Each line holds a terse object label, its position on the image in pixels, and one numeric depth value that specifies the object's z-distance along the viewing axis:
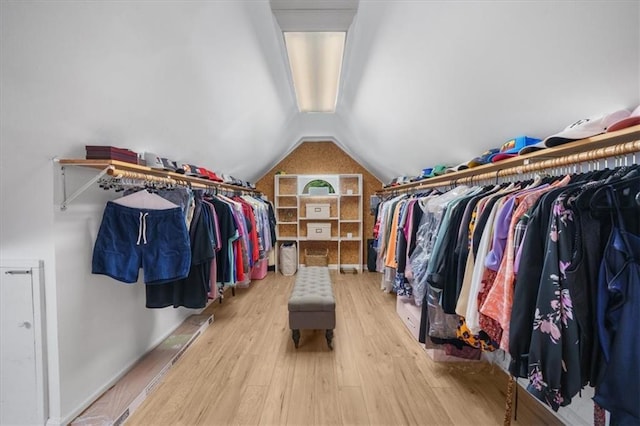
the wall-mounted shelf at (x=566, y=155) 0.86
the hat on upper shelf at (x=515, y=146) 1.35
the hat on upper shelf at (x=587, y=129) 0.92
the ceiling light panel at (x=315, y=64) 1.98
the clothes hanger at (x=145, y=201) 1.68
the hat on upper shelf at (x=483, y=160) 1.64
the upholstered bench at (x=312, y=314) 2.20
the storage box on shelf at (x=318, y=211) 4.96
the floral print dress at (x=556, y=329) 0.80
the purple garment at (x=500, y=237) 1.12
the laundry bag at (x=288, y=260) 4.78
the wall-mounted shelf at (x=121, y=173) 1.38
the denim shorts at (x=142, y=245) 1.54
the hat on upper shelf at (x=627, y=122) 0.83
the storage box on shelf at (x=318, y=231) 4.99
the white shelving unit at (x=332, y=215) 5.14
